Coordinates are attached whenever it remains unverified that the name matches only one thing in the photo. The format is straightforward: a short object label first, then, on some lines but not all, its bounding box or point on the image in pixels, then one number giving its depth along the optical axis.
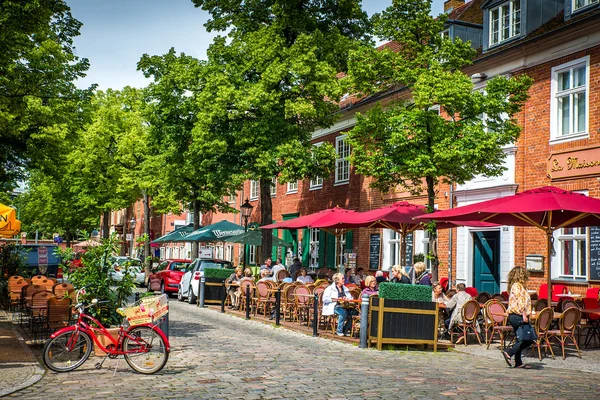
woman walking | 11.20
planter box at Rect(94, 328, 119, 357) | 9.71
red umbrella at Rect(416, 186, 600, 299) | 12.29
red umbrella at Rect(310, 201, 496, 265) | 17.50
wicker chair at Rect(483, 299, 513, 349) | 13.18
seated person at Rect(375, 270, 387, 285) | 19.34
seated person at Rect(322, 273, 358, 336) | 14.85
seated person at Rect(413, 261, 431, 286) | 15.69
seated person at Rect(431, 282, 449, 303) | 14.70
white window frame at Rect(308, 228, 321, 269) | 32.17
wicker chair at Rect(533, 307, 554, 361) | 12.21
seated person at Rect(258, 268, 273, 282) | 20.42
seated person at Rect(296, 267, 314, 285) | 19.70
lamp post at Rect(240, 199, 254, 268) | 27.25
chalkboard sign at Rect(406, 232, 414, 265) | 25.48
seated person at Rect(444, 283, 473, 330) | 14.13
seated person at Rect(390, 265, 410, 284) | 15.77
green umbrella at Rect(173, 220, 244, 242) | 27.38
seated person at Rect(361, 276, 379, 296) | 14.58
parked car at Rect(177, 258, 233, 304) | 24.02
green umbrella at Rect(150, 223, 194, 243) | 32.38
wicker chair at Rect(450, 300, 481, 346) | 13.77
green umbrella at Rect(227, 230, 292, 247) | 25.62
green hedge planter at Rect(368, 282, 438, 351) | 13.02
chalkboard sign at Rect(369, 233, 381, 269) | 27.21
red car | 27.55
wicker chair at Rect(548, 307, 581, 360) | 12.36
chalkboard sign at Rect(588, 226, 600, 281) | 17.39
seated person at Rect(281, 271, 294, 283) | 19.75
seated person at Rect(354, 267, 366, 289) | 19.95
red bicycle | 9.51
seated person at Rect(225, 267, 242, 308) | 21.38
